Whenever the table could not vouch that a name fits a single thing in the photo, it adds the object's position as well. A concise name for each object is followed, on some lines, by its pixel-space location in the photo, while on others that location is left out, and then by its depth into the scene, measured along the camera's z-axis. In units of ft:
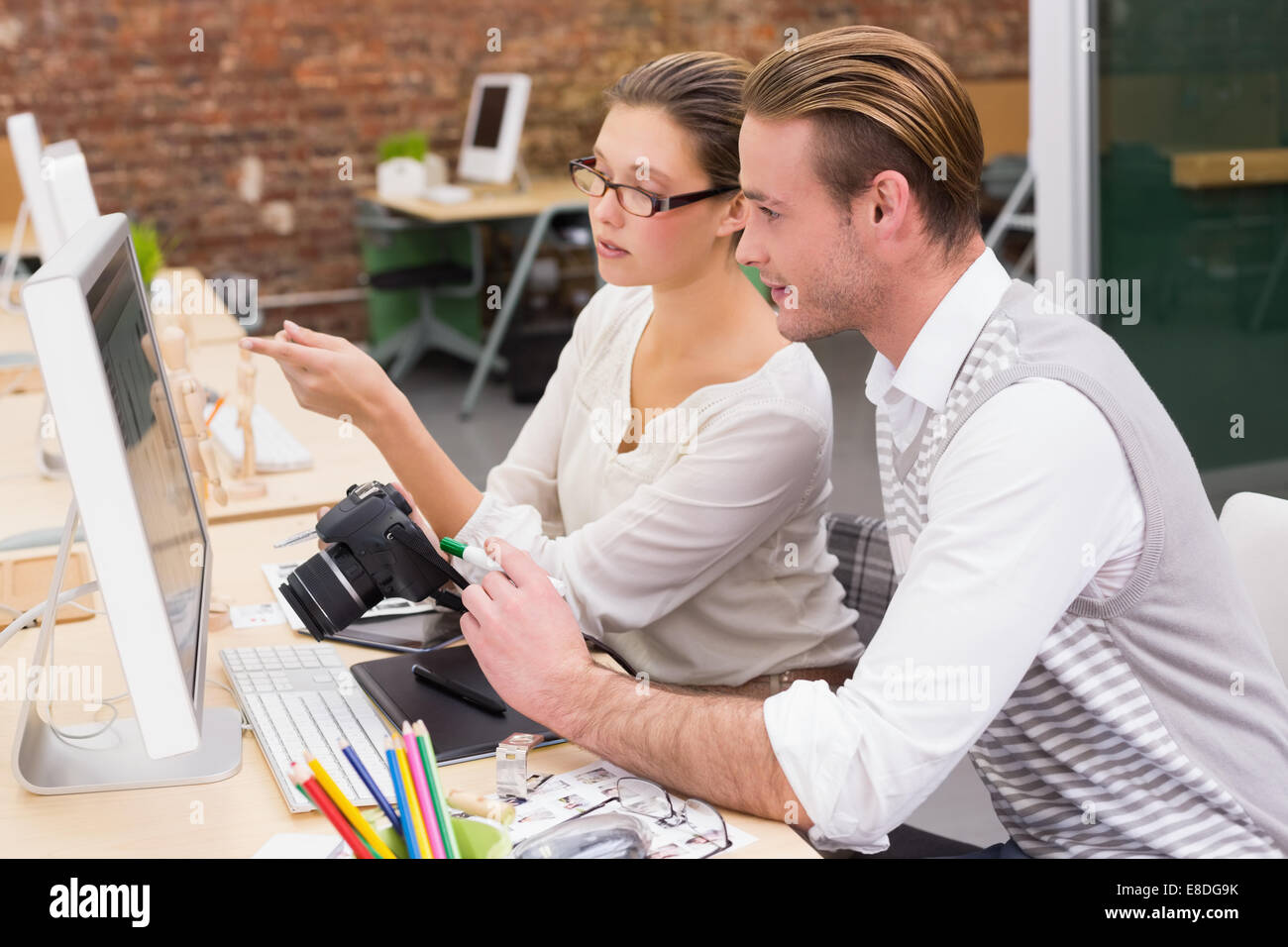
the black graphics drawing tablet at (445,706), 3.97
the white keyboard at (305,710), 3.79
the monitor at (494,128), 18.90
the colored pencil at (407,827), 2.95
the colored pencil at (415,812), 2.97
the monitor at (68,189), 6.05
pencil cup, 3.04
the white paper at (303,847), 3.35
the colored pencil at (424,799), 2.97
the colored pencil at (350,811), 2.91
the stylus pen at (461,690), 4.19
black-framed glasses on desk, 3.41
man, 3.30
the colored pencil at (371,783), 2.97
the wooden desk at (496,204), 17.46
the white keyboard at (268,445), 7.04
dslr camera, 4.21
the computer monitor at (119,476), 2.87
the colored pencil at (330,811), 2.84
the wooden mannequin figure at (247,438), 6.43
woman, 4.91
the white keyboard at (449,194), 18.44
